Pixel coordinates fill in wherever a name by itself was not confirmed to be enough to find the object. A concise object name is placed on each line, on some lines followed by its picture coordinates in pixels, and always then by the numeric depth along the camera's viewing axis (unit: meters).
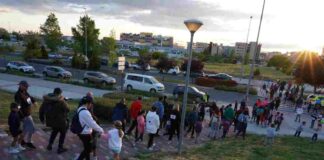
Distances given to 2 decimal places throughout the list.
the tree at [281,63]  88.39
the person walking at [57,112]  8.16
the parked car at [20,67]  36.70
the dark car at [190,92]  27.25
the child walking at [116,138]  7.24
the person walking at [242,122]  15.00
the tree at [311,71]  36.62
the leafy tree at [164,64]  52.97
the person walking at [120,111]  10.47
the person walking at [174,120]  11.92
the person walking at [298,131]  17.84
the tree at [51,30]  56.75
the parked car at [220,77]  44.52
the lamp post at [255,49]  27.15
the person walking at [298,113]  23.25
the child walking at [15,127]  7.97
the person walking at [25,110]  8.57
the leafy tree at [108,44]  50.73
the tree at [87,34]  51.56
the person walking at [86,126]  7.06
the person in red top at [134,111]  11.50
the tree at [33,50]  51.38
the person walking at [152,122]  10.02
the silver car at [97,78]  32.19
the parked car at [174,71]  53.79
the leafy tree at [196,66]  48.44
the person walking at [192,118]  13.25
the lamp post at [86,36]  50.62
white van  28.92
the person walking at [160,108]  12.38
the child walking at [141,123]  10.76
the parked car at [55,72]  34.53
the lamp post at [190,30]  10.08
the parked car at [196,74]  46.94
